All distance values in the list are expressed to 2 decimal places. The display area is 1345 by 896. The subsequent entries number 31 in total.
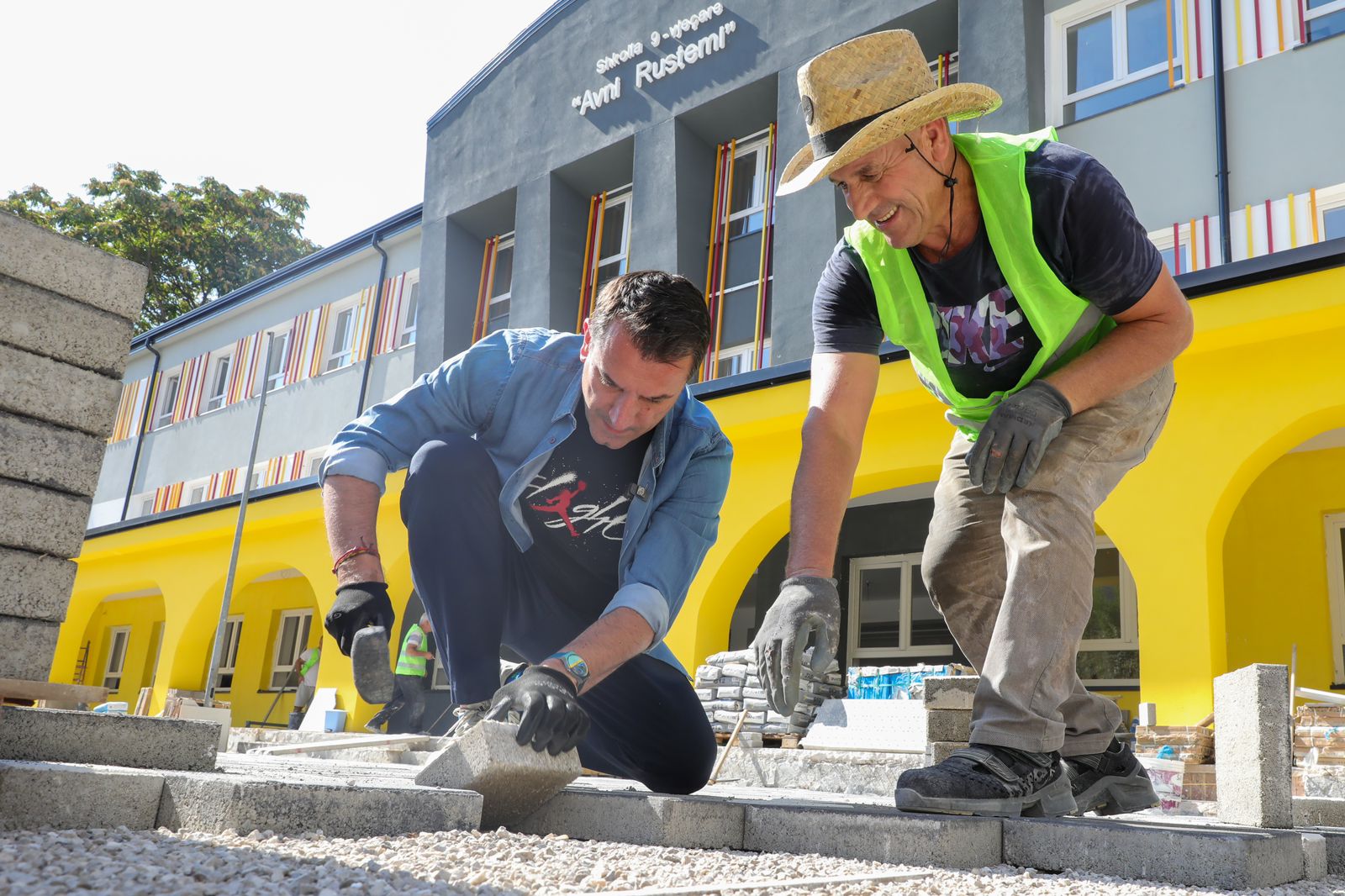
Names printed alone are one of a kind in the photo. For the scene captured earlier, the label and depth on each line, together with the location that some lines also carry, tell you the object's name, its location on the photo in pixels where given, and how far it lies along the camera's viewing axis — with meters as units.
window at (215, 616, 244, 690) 21.25
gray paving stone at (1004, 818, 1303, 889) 2.04
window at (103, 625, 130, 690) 23.67
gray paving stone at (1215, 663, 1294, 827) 2.57
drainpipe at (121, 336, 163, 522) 23.35
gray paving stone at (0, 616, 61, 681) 2.67
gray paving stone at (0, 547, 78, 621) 2.65
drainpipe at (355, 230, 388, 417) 18.72
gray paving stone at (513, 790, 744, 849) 2.41
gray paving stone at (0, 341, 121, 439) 2.63
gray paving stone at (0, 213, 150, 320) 2.68
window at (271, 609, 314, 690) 20.36
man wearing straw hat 2.63
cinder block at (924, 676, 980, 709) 4.14
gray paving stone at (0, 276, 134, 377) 2.68
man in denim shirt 3.22
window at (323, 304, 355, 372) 19.67
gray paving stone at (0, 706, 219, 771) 2.60
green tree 32.84
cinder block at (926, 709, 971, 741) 4.14
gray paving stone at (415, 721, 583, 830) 2.38
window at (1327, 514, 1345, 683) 10.12
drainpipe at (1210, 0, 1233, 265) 9.54
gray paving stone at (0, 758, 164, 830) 1.93
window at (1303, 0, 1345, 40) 9.49
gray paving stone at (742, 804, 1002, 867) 2.20
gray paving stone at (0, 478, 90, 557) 2.62
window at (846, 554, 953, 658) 12.76
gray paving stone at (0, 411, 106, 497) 2.63
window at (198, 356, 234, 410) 22.41
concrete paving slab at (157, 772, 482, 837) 2.02
